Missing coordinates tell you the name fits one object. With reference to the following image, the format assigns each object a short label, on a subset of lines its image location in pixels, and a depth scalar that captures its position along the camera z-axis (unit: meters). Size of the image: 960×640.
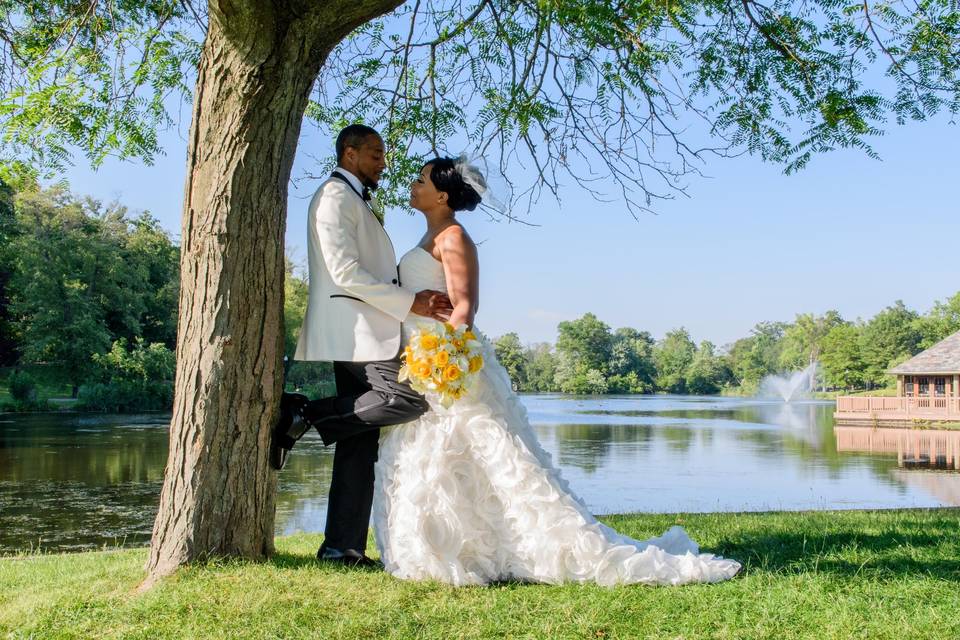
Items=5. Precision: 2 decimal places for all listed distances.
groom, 3.83
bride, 3.62
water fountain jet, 79.69
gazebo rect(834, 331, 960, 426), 34.31
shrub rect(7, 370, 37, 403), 35.12
